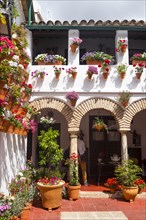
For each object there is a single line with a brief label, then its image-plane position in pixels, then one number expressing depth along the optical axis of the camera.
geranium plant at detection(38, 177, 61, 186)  7.05
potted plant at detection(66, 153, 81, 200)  7.80
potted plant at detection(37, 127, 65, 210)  6.82
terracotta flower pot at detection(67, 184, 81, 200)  7.79
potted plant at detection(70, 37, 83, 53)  8.83
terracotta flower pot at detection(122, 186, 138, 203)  7.63
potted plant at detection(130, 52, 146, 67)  9.13
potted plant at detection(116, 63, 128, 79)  8.79
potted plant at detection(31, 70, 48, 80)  8.81
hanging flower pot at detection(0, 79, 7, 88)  4.78
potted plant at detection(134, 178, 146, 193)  8.14
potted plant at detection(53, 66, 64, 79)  8.80
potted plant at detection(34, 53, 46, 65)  9.13
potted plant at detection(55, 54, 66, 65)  9.08
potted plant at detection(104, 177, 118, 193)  8.33
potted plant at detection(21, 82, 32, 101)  7.97
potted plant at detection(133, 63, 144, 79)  8.85
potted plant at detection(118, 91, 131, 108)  8.63
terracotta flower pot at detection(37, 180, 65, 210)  6.80
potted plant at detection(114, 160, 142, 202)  7.67
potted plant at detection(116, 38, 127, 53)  8.92
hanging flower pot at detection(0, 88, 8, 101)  4.84
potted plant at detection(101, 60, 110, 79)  8.84
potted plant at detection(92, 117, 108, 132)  8.76
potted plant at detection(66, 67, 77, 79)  8.79
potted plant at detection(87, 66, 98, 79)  8.68
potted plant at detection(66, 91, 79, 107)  8.54
